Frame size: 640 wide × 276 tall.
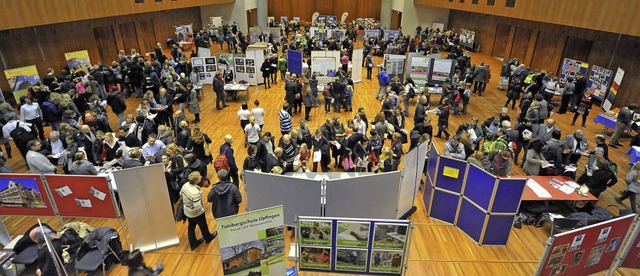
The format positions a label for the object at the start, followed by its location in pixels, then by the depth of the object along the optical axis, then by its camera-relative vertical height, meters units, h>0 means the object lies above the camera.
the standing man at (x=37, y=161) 6.84 -2.92
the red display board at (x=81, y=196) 5.78 -3.05
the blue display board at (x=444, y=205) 6.93 -3.71
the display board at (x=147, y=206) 5.54 -3.18
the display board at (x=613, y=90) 12.62 -2.63
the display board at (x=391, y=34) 25.20 -1.65
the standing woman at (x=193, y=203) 5.64 -3.04
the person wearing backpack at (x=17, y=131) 8.30 -2.88
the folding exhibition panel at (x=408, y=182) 6.45 -3.20
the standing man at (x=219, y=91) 12.98 -3.04
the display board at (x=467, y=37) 26.28 -1.87
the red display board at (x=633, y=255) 5.02 -3.34
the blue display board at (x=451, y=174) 6.50 -2.92
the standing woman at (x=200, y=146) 7.62 -2.95
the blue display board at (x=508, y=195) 5.85 -2.96
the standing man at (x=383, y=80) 14.05 -2.66
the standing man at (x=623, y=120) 10.21 -2.92
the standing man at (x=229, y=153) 7.32 -2.90
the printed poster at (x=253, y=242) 4.51 -2.98
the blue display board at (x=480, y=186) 6.02 -2.94
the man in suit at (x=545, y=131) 8.67 -2.80
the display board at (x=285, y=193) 5.92 -3.02
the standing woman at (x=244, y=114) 10.31 -2.97
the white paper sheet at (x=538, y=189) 6.96 -3.40
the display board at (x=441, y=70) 14.53 -2.33
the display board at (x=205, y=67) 15.19 -2.53
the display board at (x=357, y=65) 16.78 -2.63
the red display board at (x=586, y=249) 4.48 -2.98
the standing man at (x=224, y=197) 5.76 -2.97
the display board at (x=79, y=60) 15.56 -2.39
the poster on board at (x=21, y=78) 12.45 -2.59
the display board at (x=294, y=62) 16.38 -2.39
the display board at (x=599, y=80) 13.55 -2.50
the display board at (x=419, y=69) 14.80 -2.35
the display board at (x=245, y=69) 15.63 -2.62
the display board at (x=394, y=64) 16.02 -2.36
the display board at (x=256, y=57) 15.65 -2.09
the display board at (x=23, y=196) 5.79 -3.10
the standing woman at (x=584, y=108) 12.10 -3.13
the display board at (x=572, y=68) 15.00 -2.27
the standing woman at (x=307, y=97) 12.32 -2.95
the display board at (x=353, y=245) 4.64 -3.07
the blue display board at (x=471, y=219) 6.45 -3.74
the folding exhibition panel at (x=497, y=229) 6.32 -3.77
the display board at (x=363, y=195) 5.92 -3.06
